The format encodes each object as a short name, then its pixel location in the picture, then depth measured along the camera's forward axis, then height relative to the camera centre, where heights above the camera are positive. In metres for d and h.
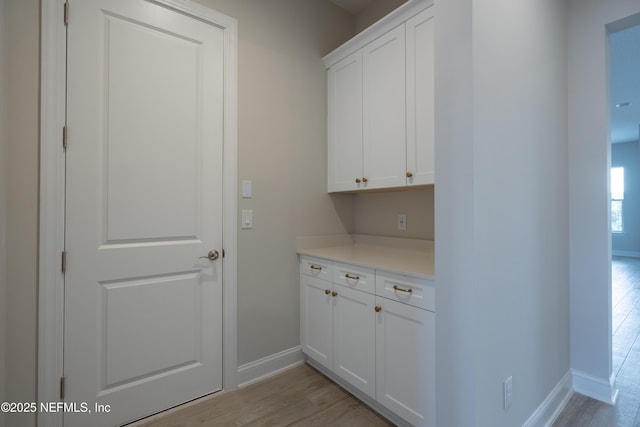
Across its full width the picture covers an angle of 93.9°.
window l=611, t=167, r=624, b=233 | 7.74 +0.53
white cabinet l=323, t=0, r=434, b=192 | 1.78 +0.76
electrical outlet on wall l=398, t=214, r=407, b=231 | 2.29 -0.04
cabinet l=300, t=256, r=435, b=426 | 1.44 -0.69
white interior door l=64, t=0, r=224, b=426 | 1.53 +0.04
